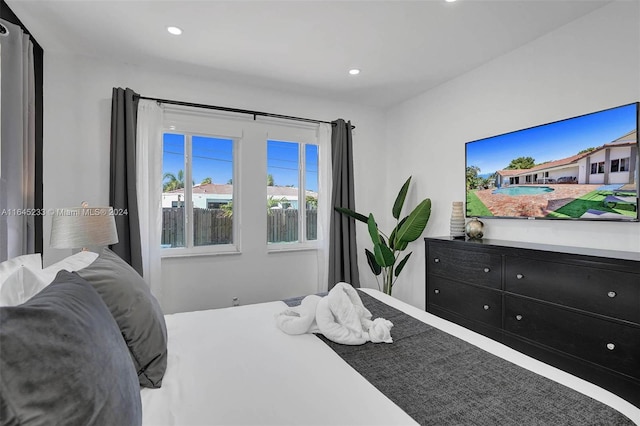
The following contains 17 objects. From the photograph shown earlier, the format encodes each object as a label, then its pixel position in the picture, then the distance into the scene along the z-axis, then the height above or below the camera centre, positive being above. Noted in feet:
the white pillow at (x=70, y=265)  3.62 -0.79
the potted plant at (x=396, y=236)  11.14 -0.97
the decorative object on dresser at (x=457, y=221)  9.89 -0.38
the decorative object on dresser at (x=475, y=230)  9.34 -0.61
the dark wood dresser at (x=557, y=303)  5.68 -1.98
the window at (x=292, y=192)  12.09 +0.60
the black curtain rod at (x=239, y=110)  9.91 +3.25
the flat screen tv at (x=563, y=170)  6.64 +0.93
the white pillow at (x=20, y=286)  2.82 -0.76
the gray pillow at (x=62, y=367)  1.80 -1.01
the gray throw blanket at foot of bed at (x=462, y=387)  3.18 -2.04
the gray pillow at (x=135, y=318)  3.66 -1.30
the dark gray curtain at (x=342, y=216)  12.16 -0.31
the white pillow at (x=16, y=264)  3.14 -0.65
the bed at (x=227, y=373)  2.00 -2.02
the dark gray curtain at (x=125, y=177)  9.16 +0.83
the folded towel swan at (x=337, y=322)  5.07 -1.88
